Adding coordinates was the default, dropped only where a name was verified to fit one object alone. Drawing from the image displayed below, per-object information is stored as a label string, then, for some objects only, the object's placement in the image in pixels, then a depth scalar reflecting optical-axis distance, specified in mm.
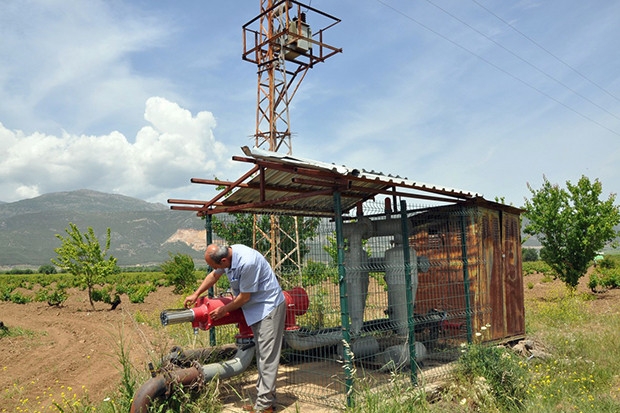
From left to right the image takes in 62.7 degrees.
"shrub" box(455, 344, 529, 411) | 6309
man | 5598
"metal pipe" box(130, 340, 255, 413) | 5117
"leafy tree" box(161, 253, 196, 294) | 19641
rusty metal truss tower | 16359
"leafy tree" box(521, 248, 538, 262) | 71938
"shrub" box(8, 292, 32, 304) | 21812
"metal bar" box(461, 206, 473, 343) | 7582
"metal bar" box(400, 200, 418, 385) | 6418
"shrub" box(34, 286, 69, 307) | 19766
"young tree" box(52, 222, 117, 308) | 17625
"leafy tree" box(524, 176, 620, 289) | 17484
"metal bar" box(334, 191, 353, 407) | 5457
